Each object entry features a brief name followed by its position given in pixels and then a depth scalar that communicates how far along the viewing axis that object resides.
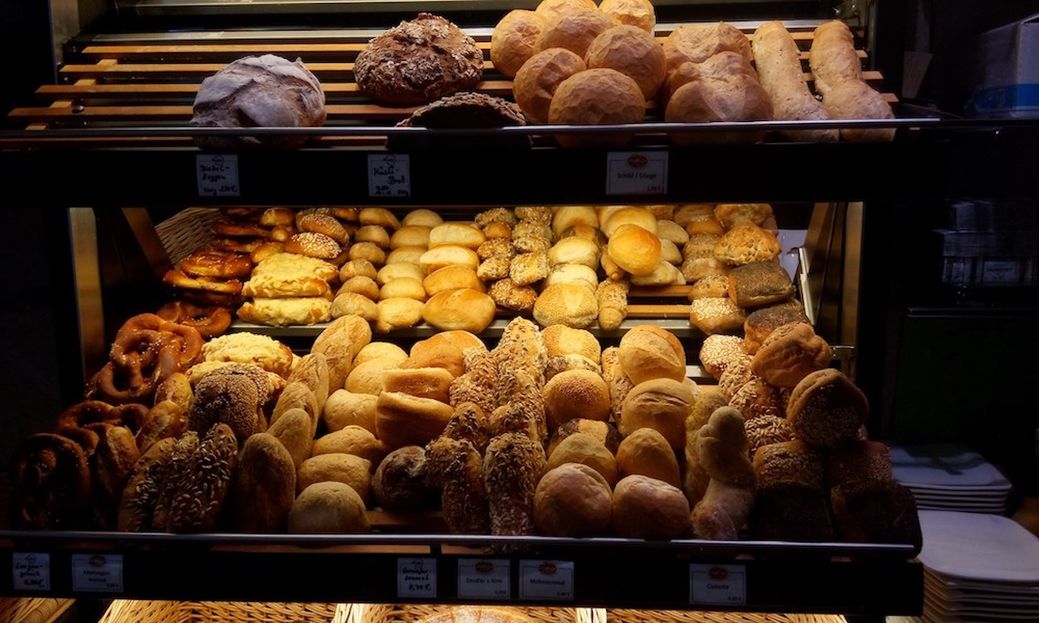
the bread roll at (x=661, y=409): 1.65
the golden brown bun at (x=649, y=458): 1.53
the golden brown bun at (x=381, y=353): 2.05
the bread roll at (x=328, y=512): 1.48
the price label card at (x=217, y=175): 1.39
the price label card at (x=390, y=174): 1.37
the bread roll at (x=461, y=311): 2.12
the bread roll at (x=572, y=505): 1.40
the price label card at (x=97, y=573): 1.46
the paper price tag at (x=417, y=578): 1.41
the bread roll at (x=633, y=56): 1.61
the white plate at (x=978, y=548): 1.93
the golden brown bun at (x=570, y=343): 2.01
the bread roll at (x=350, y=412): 1.85
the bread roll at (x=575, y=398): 1.77
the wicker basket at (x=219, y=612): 1.86
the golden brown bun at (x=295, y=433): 1.64
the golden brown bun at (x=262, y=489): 1.50
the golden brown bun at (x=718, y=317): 2.06
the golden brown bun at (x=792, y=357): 1.68
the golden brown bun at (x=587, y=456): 1.53
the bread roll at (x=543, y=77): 1.62
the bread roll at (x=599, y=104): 1.41
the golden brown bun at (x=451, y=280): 2.24
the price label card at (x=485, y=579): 1.40
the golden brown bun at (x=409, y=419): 1.70
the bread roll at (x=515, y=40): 1.87
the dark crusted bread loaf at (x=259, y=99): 1.54
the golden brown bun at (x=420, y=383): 1.80
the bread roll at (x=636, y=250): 2.15
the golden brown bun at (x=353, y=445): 1.71
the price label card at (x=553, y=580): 1.40
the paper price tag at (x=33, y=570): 1.48
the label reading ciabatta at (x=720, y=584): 1.39
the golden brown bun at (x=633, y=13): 1.92
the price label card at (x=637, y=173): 1.35
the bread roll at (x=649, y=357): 1.82
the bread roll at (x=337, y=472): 1.61
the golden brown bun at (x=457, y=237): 2.35
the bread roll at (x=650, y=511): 1.40
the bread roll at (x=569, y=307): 2.11
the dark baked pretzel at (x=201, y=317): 2.17
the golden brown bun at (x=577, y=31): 1.75
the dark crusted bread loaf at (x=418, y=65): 1.83
